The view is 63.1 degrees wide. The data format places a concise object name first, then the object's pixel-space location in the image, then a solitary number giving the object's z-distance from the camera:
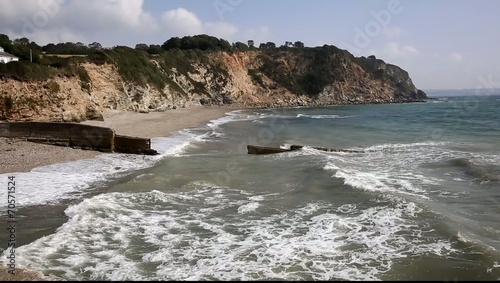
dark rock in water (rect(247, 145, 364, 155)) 21.14
